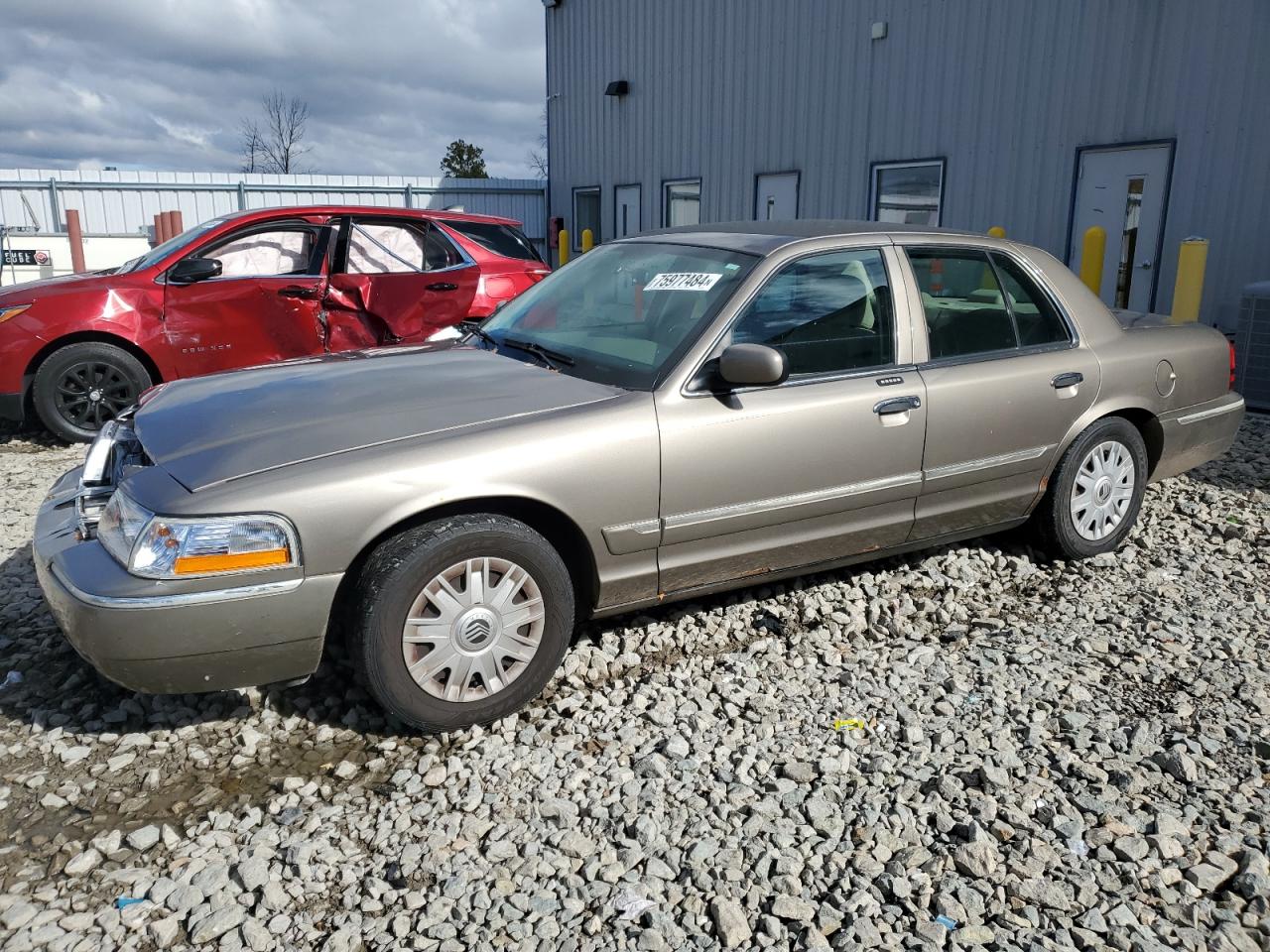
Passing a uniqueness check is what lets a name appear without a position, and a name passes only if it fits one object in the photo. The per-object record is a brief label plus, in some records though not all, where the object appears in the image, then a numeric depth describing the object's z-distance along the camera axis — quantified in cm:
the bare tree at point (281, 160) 4897
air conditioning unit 780
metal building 891
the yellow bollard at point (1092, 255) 908
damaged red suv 651
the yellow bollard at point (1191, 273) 845
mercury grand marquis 284
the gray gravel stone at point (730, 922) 233
